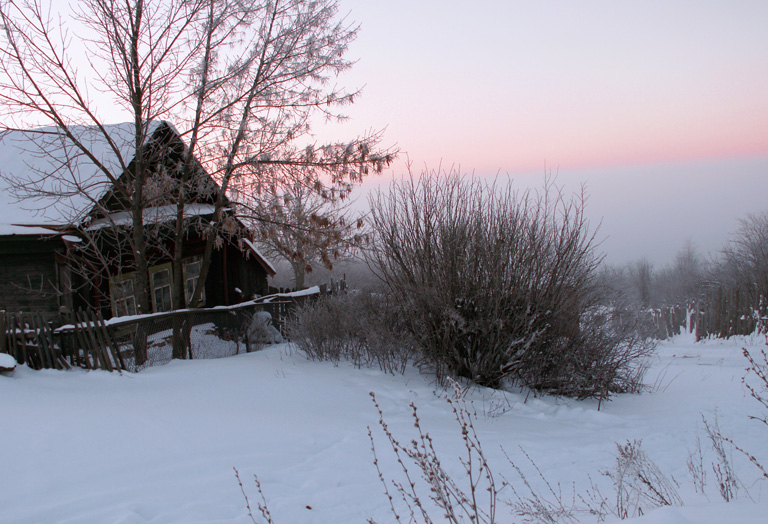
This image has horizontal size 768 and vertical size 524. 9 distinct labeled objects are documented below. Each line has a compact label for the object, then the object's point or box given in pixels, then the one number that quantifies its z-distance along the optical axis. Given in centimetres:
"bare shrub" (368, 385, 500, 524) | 400
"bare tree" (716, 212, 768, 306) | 2658
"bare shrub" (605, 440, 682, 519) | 355
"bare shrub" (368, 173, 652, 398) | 750
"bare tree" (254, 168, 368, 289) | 977
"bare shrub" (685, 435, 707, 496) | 429
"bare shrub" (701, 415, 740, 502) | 332
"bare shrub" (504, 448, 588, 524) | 325
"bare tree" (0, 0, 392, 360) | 873
